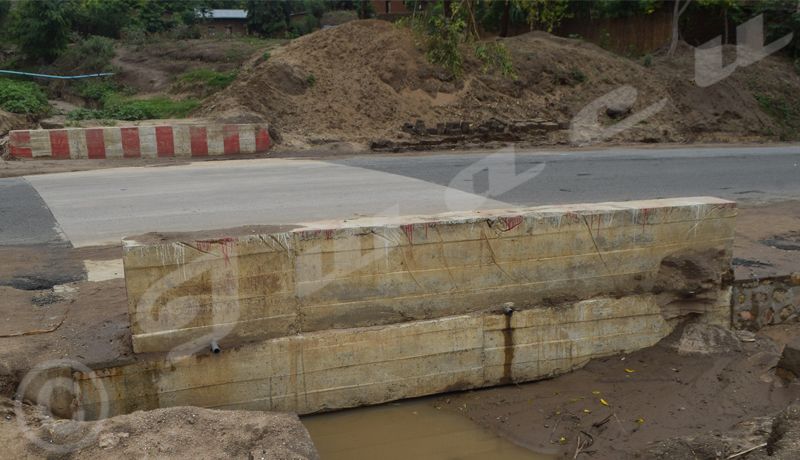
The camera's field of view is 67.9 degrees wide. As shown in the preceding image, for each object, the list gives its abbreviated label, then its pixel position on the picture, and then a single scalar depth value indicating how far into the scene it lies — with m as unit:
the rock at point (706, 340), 6.24
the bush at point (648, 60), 26.83
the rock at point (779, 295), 6.81
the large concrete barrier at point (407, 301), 4.86
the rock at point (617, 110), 23.58
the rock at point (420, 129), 19.28
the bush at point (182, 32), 33.94
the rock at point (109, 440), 3.85
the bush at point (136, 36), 31.17
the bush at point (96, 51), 28.61
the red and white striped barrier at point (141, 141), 14.74
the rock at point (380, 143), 18.02
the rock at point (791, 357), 5.45
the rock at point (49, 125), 16.98
